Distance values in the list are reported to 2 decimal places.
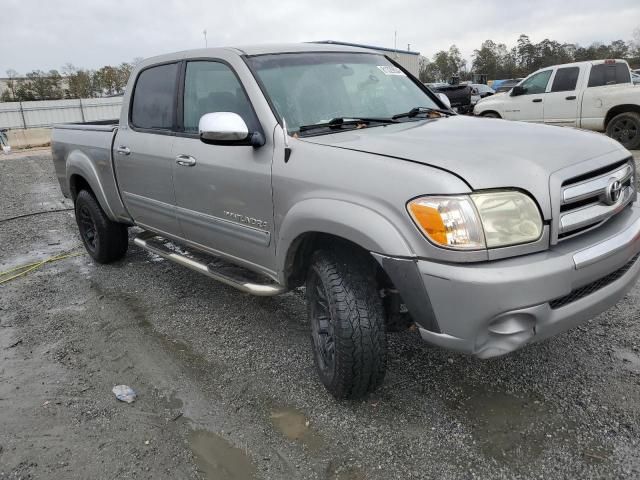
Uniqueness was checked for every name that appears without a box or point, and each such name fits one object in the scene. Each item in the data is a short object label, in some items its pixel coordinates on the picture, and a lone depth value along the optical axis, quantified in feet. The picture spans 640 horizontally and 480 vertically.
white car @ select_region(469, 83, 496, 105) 72.75
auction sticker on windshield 12.10
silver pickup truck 7.00
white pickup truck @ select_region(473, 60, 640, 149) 32.22
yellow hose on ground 17.07
